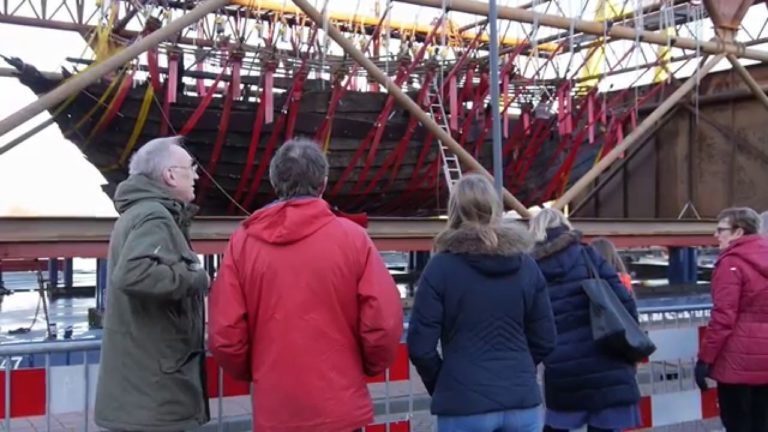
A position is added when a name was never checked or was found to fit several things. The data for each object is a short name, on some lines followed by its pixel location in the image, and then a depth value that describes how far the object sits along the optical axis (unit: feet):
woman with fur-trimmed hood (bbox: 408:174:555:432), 9.29
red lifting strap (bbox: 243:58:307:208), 32.68
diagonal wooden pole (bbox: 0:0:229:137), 20.15
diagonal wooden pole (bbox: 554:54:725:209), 29.86
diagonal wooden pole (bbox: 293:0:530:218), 24.18
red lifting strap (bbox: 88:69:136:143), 31.96
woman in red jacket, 12.81
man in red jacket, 8.45
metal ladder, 35.09
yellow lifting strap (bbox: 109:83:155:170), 32.48
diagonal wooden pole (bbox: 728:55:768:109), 33.78
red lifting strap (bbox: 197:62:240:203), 32.81
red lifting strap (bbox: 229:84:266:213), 33.91
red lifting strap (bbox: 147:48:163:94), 31.24
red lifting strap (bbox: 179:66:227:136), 31.81
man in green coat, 8.19
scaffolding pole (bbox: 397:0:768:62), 27.68
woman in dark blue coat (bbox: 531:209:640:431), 11.10
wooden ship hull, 33.30
